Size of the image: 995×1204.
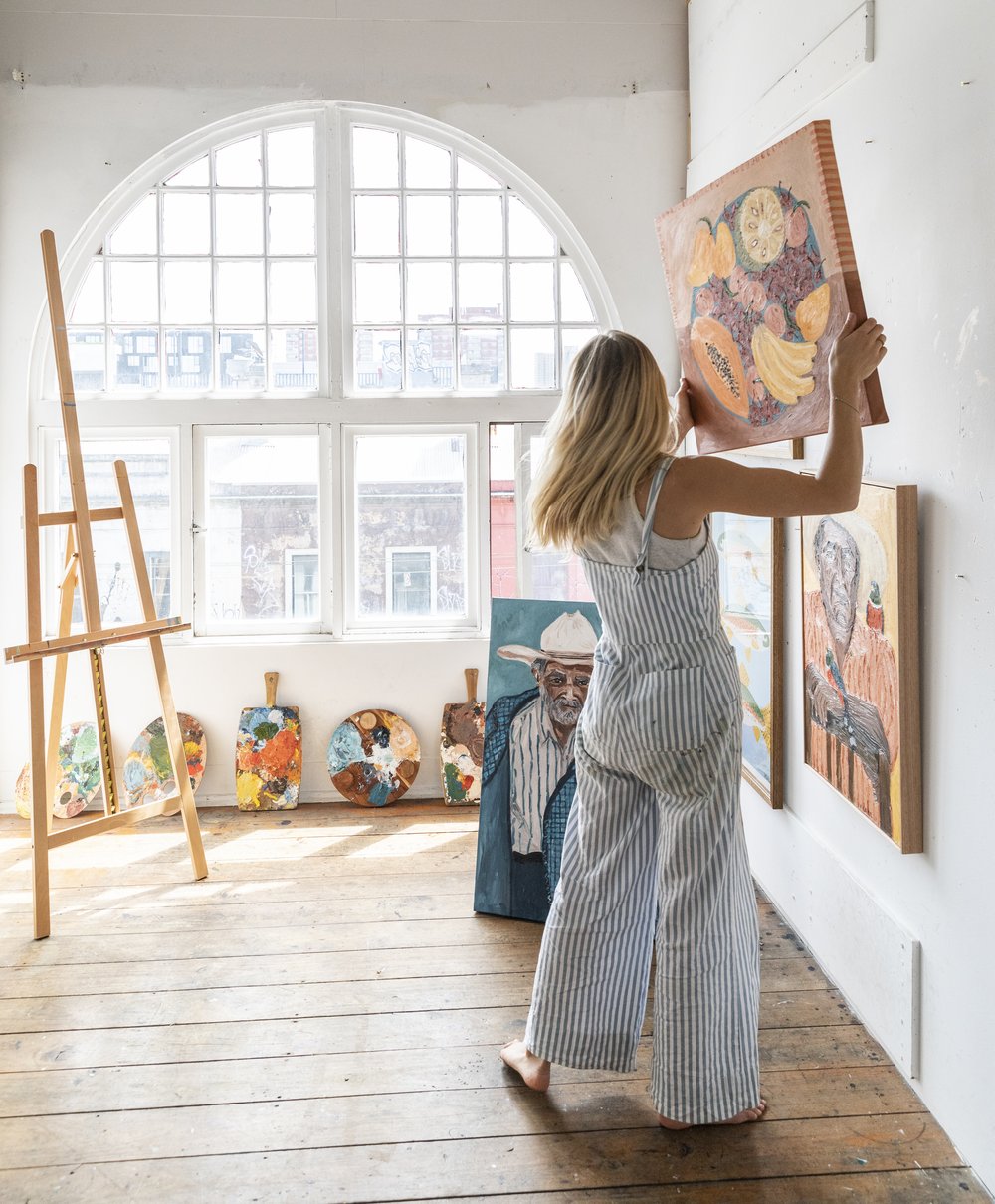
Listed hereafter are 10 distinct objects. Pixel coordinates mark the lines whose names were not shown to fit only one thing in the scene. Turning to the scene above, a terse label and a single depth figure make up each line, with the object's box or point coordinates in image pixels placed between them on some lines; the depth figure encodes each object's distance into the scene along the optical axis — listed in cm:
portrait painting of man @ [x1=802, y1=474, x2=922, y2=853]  213
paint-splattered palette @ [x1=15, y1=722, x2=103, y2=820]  407
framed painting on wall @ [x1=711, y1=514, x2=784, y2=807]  303
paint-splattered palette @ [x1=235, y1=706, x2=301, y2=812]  417
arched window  417
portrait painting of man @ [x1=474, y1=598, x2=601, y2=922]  303
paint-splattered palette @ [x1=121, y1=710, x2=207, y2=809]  412
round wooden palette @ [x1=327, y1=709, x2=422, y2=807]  419
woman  184
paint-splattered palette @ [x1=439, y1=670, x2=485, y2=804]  419
